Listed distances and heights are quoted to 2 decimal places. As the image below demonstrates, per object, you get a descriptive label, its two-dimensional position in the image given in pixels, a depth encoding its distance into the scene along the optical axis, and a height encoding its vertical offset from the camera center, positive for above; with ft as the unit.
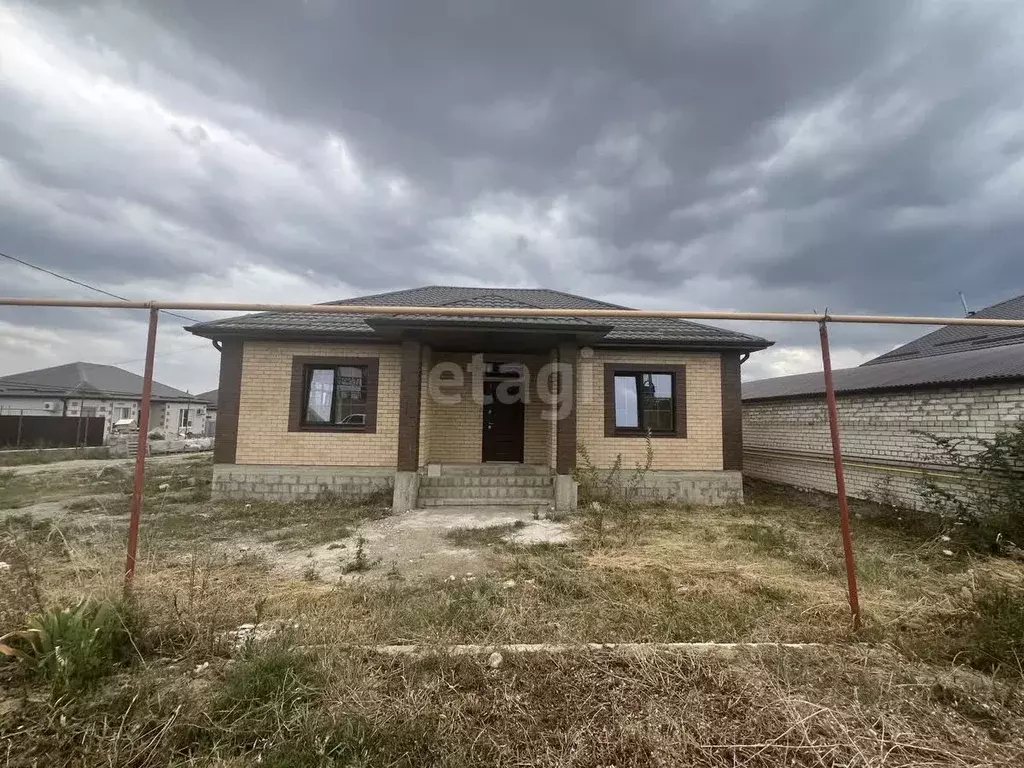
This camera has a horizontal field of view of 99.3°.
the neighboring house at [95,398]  69.67 +4.47
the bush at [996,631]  8.95 -4.19
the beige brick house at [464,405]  26.11 +1.64
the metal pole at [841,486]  10.47 -1.29
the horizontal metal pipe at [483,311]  10.87 +3.02
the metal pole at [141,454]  10.39 -0.72
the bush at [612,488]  24.86 -3.68
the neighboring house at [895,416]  20.89 +1.15
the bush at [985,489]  17.20 -2.38
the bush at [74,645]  7.87 -4.26
